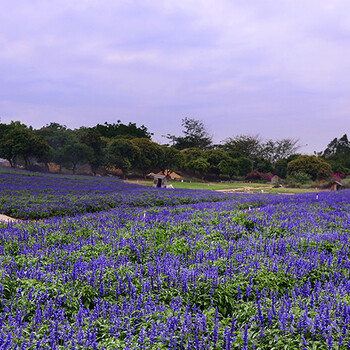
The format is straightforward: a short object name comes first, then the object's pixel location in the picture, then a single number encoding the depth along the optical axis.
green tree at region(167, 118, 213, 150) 84.43
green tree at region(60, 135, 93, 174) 45.78
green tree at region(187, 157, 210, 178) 58.47
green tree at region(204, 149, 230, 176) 62.12
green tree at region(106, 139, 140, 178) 47.56
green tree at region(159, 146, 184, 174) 55.31
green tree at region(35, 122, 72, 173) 46.78
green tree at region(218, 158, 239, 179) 59.94
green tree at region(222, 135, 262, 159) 79.25
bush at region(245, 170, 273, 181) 63.88
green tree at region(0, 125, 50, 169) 42.81
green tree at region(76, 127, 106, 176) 48.47
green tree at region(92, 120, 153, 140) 68.69
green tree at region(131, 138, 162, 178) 51.16
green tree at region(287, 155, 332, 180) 57.25
